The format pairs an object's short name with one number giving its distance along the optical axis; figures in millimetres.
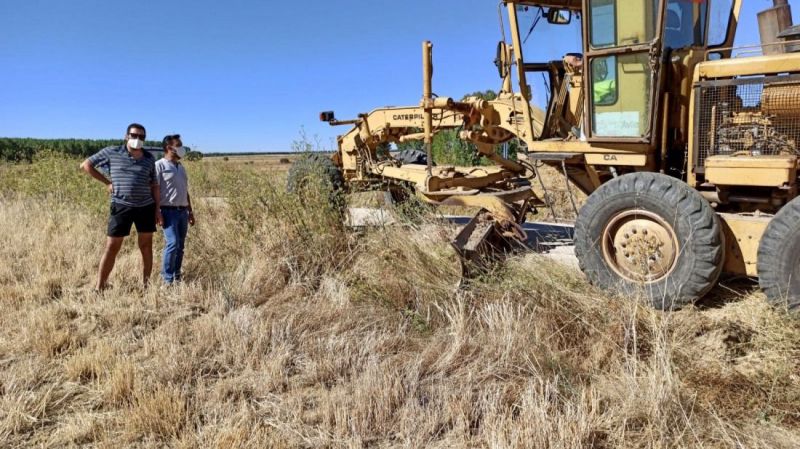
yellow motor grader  4191
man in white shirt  5211
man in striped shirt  5008
